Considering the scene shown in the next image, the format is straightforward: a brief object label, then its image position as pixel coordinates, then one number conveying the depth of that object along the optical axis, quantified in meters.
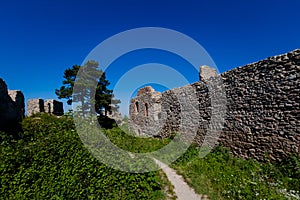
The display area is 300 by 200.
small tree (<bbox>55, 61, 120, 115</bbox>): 18.61
